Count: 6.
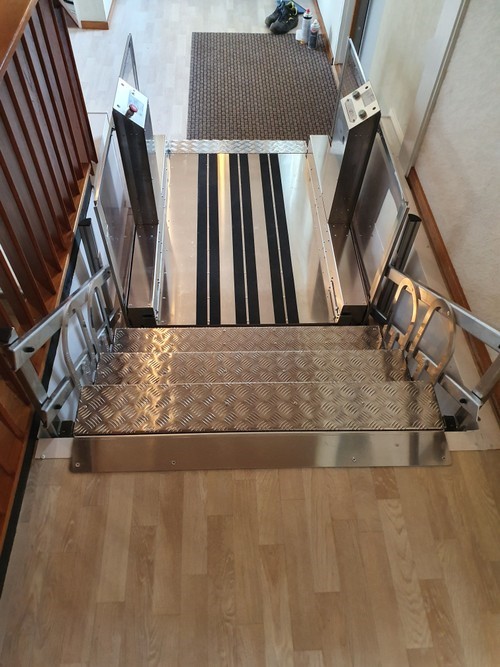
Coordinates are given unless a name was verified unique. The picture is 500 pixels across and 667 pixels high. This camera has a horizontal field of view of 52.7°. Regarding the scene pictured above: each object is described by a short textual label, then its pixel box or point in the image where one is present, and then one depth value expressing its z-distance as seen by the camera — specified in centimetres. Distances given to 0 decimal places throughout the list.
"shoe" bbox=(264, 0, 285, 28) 621
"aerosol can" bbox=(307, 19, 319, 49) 588
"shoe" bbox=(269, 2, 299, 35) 617
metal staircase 219
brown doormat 505
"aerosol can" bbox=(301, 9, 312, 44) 600
